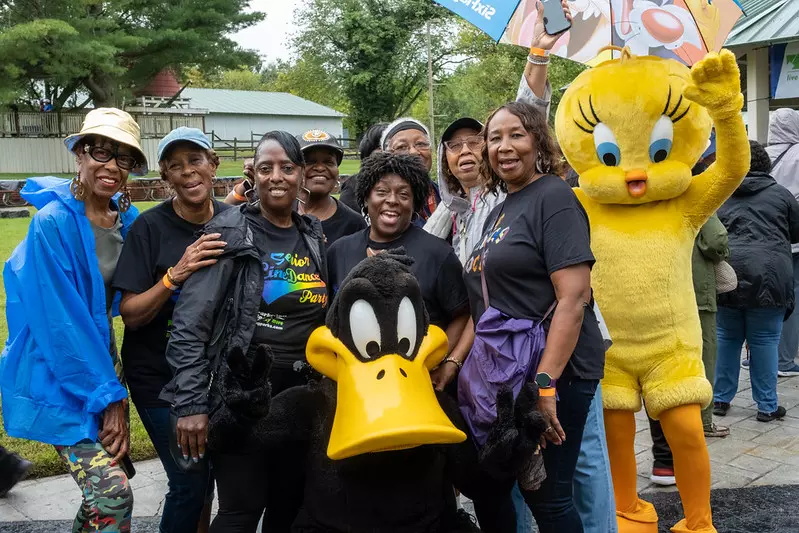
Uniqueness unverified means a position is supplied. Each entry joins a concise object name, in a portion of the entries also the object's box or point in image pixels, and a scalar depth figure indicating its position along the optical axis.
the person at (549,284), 2.81
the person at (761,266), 5.65
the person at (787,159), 6.80
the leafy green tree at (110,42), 24.52
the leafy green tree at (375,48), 38.78
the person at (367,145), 5.27
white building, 52.03
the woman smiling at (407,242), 3.21
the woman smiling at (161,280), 3.18
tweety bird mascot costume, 3.69
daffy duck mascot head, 2.61
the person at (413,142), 4.32
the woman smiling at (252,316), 2.92
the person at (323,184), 4.40
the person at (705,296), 4.71
